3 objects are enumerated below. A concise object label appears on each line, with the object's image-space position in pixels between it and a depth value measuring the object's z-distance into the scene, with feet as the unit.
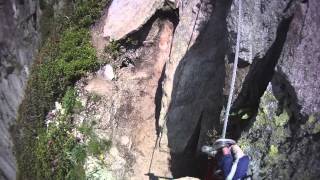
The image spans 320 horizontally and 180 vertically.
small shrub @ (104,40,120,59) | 18.98
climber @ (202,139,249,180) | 10.62
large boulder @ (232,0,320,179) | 10.44
